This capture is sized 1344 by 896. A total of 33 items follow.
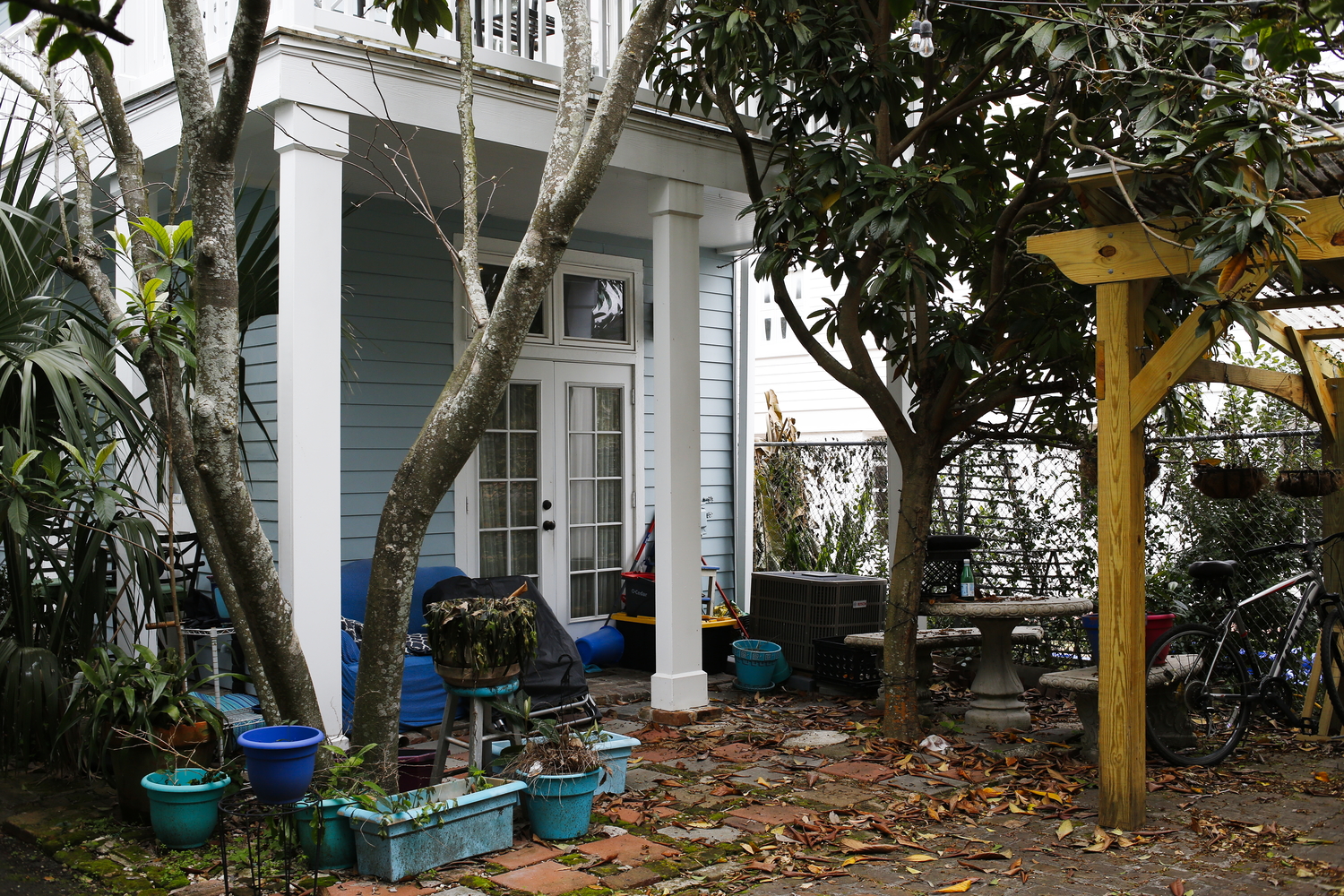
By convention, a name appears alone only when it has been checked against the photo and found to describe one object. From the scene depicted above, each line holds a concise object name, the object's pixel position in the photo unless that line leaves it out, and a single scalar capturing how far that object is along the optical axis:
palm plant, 4.45
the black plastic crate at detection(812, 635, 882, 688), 6.99
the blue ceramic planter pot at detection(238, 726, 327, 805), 3.55
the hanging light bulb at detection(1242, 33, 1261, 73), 3.34
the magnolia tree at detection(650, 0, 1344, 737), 4.64
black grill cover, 5.54
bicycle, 5.29
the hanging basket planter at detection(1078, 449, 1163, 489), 6.23
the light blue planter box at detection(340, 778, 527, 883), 3.81
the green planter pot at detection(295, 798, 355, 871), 3.89
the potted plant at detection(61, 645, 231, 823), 4.34
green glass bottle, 6.18
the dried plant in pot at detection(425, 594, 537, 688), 4.24
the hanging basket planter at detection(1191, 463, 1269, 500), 5.67
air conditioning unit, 7.47
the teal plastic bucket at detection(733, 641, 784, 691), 7.20
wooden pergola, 4.38
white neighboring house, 14.37
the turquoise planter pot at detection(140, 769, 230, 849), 4.12
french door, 7.73
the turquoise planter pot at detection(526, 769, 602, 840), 4.25
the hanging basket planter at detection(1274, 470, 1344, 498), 5.56
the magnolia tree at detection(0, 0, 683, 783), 3.72
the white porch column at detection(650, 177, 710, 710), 6.29
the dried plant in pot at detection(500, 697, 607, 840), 4.25
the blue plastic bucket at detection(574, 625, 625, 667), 7.98
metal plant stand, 3.63
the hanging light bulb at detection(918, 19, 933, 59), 4.15
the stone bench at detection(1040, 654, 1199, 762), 5.32
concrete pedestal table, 5.95
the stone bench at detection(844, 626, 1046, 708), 6.53
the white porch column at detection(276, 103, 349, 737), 4.84
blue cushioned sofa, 5.91
